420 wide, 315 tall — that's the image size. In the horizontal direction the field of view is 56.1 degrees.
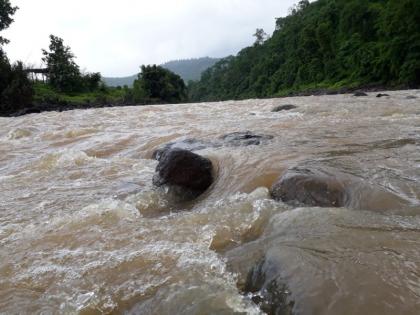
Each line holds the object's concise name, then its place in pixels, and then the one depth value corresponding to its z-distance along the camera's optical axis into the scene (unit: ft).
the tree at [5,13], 127.91
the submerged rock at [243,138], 25.35
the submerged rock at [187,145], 25.71
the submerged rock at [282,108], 53.60
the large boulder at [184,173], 17.78
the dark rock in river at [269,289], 7.51
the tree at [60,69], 159.97
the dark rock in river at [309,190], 13.49
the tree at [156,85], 163.73
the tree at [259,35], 325.93
